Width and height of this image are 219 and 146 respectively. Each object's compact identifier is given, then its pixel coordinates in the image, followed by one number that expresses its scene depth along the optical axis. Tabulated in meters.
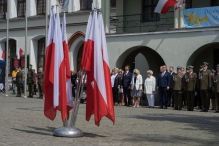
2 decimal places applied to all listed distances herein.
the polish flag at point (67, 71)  8.95
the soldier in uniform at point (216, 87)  15.66
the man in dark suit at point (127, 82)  18.75
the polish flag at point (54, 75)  8.69
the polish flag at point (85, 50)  8.66
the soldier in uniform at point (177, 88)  17.02
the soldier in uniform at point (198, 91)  16.56
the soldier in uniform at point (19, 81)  24.62
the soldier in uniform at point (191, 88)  16.56
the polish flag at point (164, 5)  19.81
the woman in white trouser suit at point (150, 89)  18.11
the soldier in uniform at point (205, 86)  15.98
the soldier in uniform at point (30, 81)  23.67
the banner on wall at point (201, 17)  19.31
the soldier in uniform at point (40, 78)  22.77
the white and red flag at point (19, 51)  31.55
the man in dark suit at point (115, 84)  19.33
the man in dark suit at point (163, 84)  17.61
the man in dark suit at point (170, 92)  17.76
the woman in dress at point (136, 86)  18.19
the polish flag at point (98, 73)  8.50
